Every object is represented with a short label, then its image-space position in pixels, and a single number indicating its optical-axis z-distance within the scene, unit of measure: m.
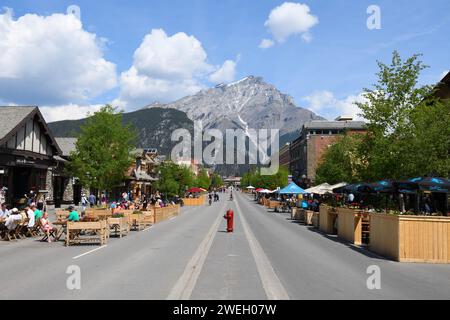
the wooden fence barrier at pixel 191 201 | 71.38
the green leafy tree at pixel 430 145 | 25.00
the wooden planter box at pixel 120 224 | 20.64
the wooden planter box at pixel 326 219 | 24.25
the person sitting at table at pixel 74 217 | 19.33
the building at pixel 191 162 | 182.82
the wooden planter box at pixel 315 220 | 28.50
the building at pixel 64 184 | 45.03
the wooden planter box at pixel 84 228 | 17.44
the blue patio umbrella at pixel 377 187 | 22.23
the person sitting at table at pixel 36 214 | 20.41
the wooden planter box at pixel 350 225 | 19.11
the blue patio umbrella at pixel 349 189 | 24.58
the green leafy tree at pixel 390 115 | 27.11
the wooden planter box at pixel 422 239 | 13.84
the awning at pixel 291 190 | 42.86
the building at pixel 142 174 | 71.32
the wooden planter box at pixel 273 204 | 55.05
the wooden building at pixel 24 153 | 33.25
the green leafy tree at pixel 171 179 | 66.00
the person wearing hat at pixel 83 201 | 38.92
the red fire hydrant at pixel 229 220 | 23.50
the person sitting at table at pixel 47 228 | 18.66
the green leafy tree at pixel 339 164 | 45.09
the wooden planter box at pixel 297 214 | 34.72
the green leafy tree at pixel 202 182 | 133.26
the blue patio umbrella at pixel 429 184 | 16.98
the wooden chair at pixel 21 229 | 19.59
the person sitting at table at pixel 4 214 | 20.98
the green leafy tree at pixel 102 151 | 39.97
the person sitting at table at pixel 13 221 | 18.93
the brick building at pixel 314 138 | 99.31
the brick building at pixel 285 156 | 131.75
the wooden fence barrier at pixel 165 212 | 32.28
